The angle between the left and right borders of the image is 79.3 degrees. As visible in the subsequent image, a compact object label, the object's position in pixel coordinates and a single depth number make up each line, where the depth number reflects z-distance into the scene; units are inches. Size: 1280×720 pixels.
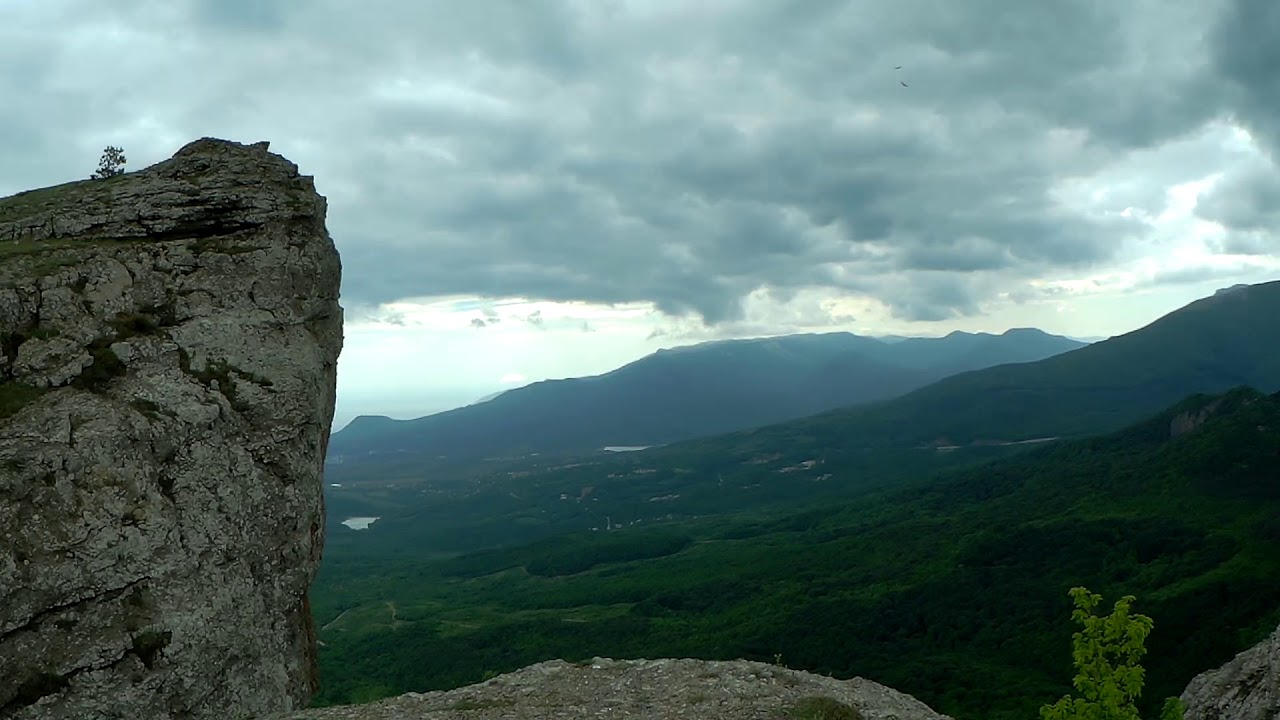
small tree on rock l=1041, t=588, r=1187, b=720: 964.6
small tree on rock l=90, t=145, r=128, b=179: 1626.5
